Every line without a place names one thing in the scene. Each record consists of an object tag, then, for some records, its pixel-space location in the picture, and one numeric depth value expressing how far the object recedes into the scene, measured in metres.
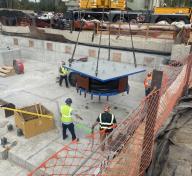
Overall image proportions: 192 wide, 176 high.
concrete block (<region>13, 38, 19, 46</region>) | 19.42
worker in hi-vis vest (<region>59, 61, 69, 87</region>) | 11.74
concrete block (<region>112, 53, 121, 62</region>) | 14.24
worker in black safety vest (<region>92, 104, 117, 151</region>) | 6.14
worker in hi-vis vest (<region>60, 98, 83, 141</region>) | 6.66
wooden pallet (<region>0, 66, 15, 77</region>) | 14.00
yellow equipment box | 7.14
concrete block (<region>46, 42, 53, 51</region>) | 17.35
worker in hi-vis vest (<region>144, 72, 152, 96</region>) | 9.38
